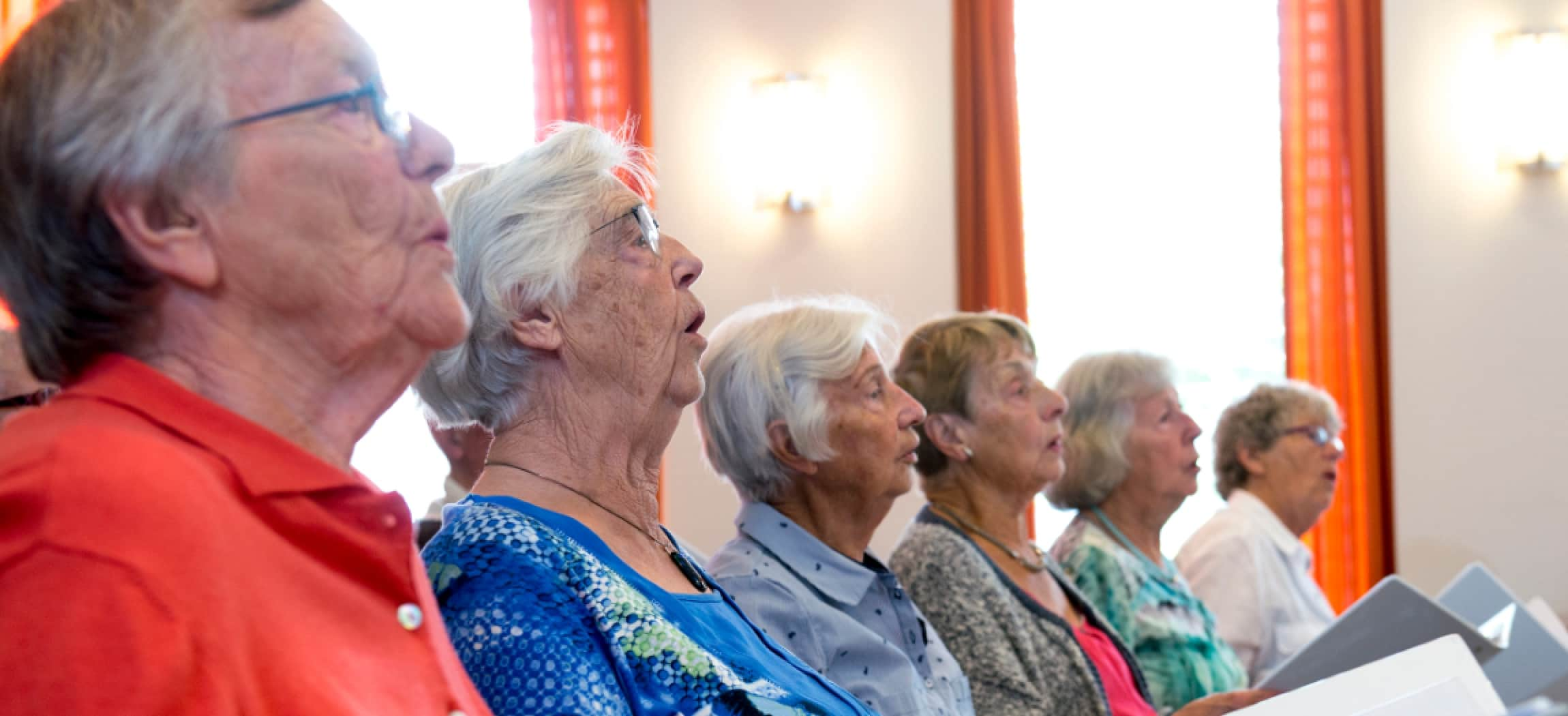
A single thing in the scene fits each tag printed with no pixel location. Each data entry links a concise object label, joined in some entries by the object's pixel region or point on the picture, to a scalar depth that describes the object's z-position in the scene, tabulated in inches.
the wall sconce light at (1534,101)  199.3
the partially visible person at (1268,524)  135.8
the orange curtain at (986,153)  198.5
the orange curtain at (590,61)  195.9
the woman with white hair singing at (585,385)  58.1
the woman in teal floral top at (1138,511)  119.0
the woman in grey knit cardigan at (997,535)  98.0
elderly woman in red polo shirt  29.3
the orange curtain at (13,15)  183.8
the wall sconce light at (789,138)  196.7
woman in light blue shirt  84.7
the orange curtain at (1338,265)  202.1
